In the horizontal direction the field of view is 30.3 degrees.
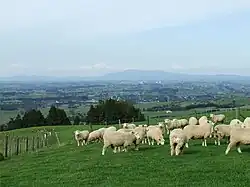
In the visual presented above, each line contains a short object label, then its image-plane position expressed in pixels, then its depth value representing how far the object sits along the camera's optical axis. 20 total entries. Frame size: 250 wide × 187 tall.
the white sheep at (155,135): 29.59
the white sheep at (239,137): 23.02
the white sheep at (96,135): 34.31
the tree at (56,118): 88.12
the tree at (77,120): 93.50
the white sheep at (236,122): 31.58
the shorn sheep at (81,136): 35.88
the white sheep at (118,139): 26.00
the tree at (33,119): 88.19
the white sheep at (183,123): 37.96
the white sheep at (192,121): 38.27
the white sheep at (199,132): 27.52
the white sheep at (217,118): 42.94
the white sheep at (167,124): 38.06
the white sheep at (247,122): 29.60
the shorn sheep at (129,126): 35.14
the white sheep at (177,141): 23.38
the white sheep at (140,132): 27.01
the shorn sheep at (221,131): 28.00
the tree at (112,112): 82.94
